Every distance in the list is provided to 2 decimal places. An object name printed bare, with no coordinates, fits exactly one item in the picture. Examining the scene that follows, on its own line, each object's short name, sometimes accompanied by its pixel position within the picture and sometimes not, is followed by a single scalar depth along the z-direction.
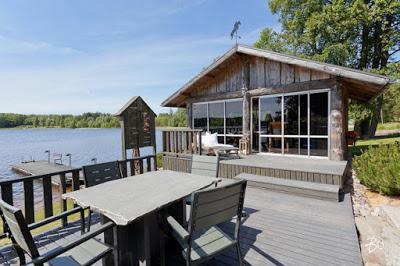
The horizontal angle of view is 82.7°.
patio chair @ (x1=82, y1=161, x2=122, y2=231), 3.12
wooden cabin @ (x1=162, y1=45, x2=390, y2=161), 6.39
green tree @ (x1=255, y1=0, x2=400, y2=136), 12.70
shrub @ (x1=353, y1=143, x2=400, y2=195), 4.38
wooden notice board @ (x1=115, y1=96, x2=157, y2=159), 5.42
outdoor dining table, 1.99
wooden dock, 16.08
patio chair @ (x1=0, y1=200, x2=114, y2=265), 1.47
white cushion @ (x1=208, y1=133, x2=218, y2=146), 8.15
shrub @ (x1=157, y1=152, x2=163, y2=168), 11.43
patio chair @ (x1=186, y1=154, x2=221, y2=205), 3.74
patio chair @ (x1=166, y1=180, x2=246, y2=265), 1.84
